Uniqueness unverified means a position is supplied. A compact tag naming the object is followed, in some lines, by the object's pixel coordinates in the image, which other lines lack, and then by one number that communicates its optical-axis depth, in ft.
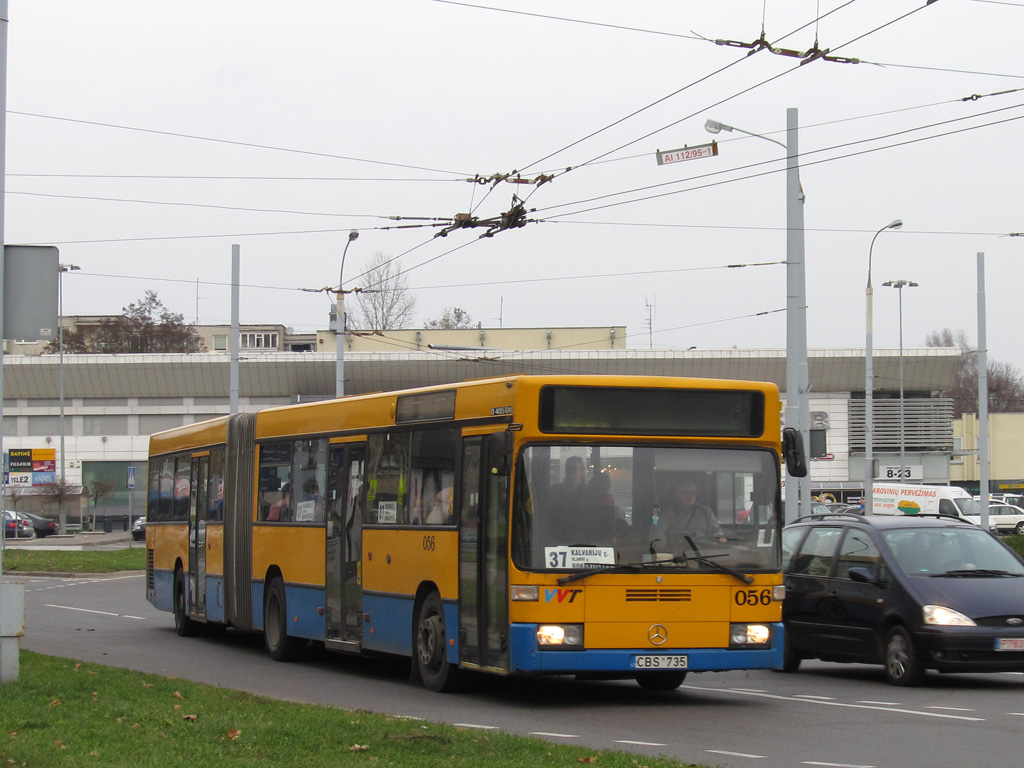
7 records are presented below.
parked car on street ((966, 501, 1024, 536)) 207.72
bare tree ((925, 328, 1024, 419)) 380.37
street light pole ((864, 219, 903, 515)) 125.39
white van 189.98
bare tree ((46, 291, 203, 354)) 295.69
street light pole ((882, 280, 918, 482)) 188.96
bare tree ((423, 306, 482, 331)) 335.26
